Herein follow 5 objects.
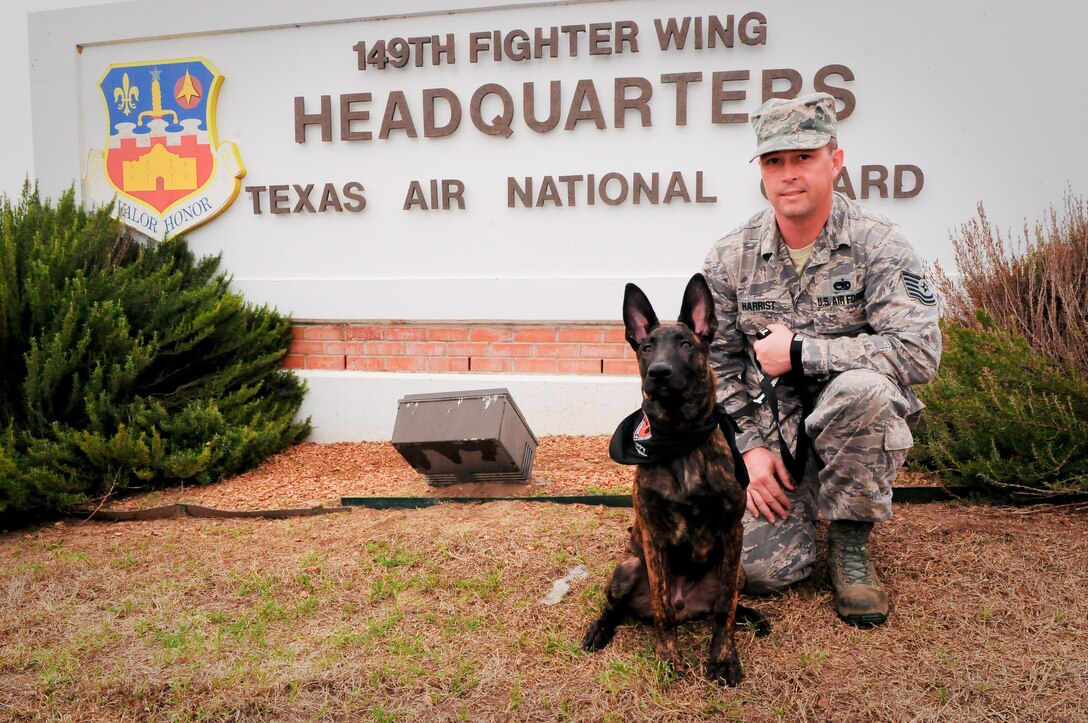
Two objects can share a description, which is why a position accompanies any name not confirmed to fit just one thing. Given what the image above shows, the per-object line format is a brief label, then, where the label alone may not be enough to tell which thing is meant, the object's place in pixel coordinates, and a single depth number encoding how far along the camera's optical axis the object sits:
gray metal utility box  4.69
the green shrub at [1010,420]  3.84
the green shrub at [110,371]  5.06
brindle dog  2.65
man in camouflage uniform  2.99
